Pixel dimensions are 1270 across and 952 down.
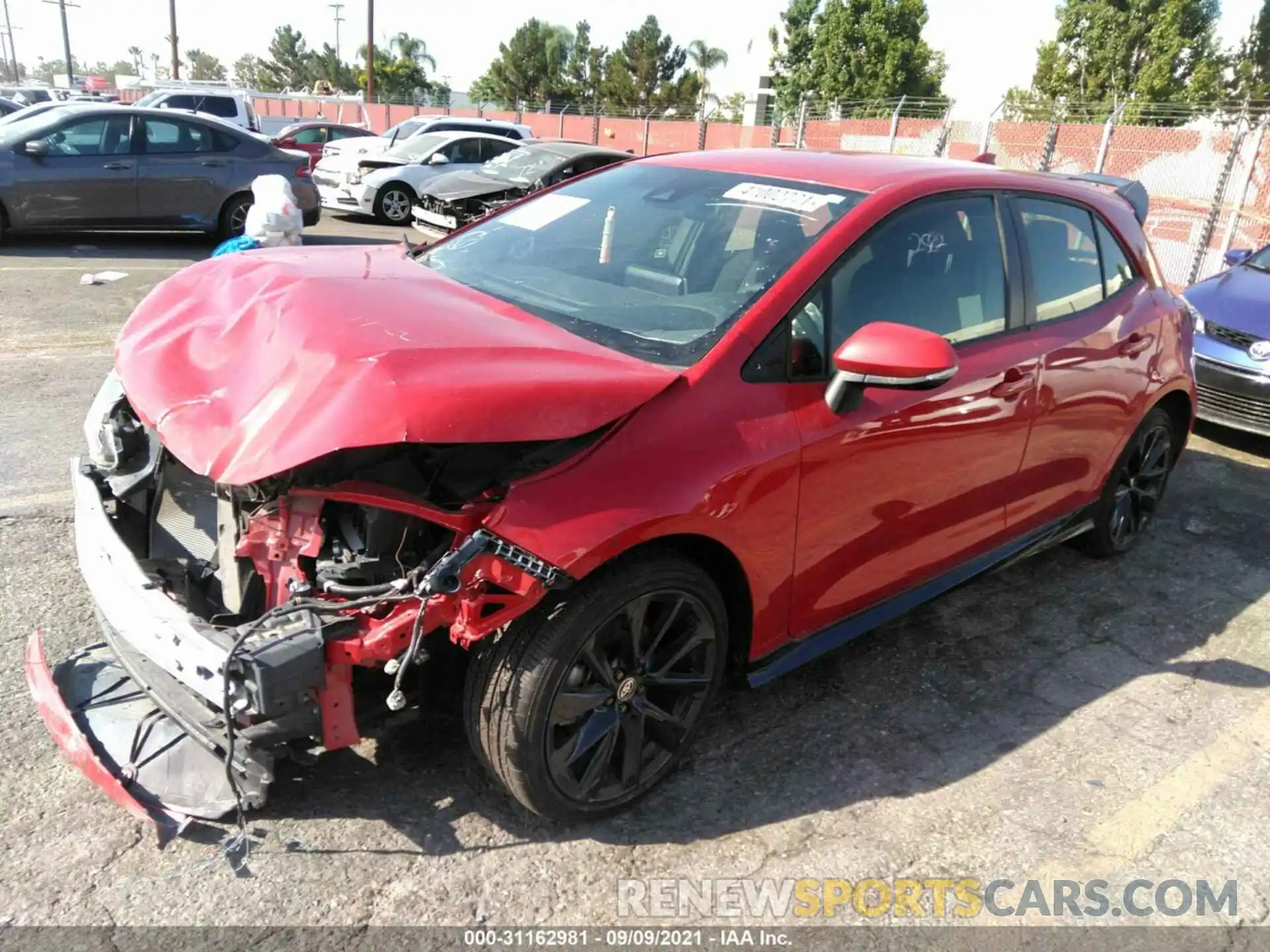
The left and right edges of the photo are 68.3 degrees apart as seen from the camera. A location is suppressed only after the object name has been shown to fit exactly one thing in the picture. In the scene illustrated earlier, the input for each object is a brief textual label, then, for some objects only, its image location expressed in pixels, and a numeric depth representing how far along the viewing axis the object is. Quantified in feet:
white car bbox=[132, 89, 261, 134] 59.93
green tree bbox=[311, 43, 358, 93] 261.65
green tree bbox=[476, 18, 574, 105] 202.49
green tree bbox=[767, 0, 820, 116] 163.32
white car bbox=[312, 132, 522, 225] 46.03
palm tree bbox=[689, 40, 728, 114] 203.92
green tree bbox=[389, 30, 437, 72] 223.51
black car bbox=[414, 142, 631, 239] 37.17
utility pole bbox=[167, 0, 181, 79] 156.97
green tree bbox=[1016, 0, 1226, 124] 118.32
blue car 20.52
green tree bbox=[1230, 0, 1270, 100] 130.00
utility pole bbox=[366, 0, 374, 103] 141.18
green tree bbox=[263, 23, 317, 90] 297.12
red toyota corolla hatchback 6.98
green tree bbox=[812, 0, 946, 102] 143.43
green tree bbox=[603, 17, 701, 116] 195.62
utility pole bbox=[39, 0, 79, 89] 195.04
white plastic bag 15.25
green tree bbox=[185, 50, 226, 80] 342.23
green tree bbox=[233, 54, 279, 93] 308.19
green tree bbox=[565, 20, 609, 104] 201.87
